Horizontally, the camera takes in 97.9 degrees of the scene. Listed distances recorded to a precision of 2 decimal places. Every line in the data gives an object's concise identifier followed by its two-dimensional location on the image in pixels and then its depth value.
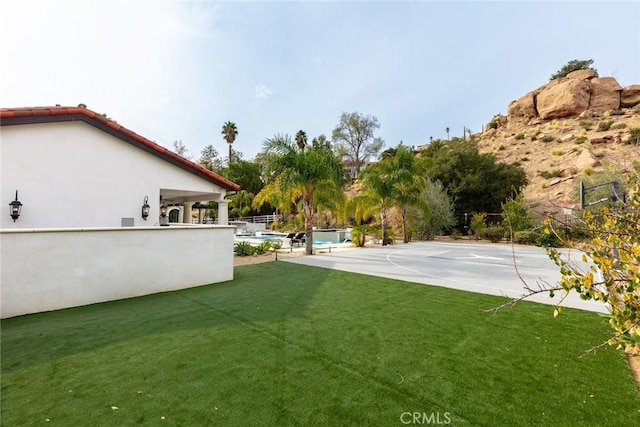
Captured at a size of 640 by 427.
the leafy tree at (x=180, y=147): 56.56
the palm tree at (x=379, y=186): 19.20
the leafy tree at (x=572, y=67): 52.09
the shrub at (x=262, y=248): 15.94
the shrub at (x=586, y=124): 41.83
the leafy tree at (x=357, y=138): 59.25
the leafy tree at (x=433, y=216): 24.17
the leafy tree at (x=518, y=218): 20.95
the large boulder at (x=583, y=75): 48.77
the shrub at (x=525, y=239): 19.52
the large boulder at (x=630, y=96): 45.41
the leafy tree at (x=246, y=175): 47.91
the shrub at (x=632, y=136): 32.59
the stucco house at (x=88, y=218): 6.33
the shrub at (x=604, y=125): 39.16
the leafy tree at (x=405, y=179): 19.05
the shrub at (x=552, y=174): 33.75
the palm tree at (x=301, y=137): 52.24
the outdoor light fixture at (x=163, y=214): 12.60
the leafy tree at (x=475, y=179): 26.97
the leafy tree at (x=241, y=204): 44.16
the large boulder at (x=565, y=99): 46.56
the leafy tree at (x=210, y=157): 58.05
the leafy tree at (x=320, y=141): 55.84
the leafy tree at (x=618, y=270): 2.25
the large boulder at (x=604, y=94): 45.72
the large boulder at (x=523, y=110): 52.58
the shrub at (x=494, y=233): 21.97
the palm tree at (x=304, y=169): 13.92
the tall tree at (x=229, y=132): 55.88
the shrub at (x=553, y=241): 18.24
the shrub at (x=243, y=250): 15.52
